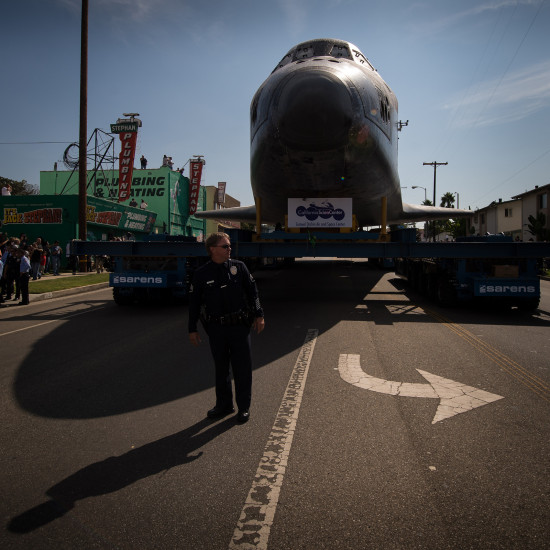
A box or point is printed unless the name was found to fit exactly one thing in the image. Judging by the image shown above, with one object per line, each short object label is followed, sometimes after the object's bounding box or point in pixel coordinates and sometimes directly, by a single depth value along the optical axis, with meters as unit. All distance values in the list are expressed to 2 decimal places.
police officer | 3.60
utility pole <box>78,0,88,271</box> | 17.73
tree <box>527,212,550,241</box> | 29.28
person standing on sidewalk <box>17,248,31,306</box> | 10.49
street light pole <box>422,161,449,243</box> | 54.10
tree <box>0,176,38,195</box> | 55.12
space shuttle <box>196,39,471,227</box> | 6.52
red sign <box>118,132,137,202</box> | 27.81
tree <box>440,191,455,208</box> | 76.69
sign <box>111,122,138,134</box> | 27.48
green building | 36.16
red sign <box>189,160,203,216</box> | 40.19
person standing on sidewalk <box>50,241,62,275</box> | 18.50
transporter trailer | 9.25
